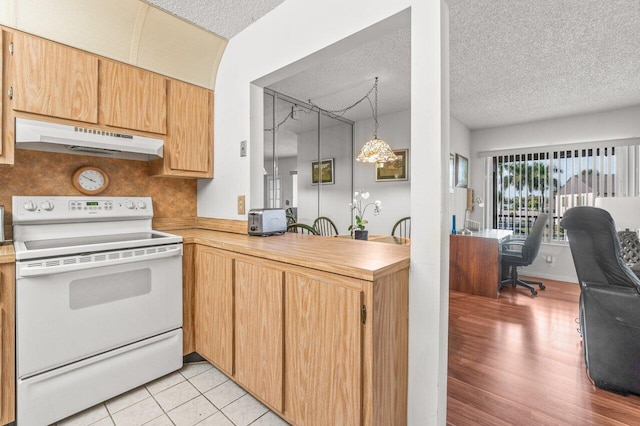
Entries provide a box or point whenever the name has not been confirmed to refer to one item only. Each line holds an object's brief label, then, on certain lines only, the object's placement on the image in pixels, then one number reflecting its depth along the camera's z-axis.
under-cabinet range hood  1.62
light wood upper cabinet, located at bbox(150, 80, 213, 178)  2.22
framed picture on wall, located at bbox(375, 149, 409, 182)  4.34
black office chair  3.73
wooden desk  3.57
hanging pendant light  3.44
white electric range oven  1.40
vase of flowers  2.83
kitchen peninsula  1.10
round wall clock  2.00
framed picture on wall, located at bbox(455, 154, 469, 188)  4.50
